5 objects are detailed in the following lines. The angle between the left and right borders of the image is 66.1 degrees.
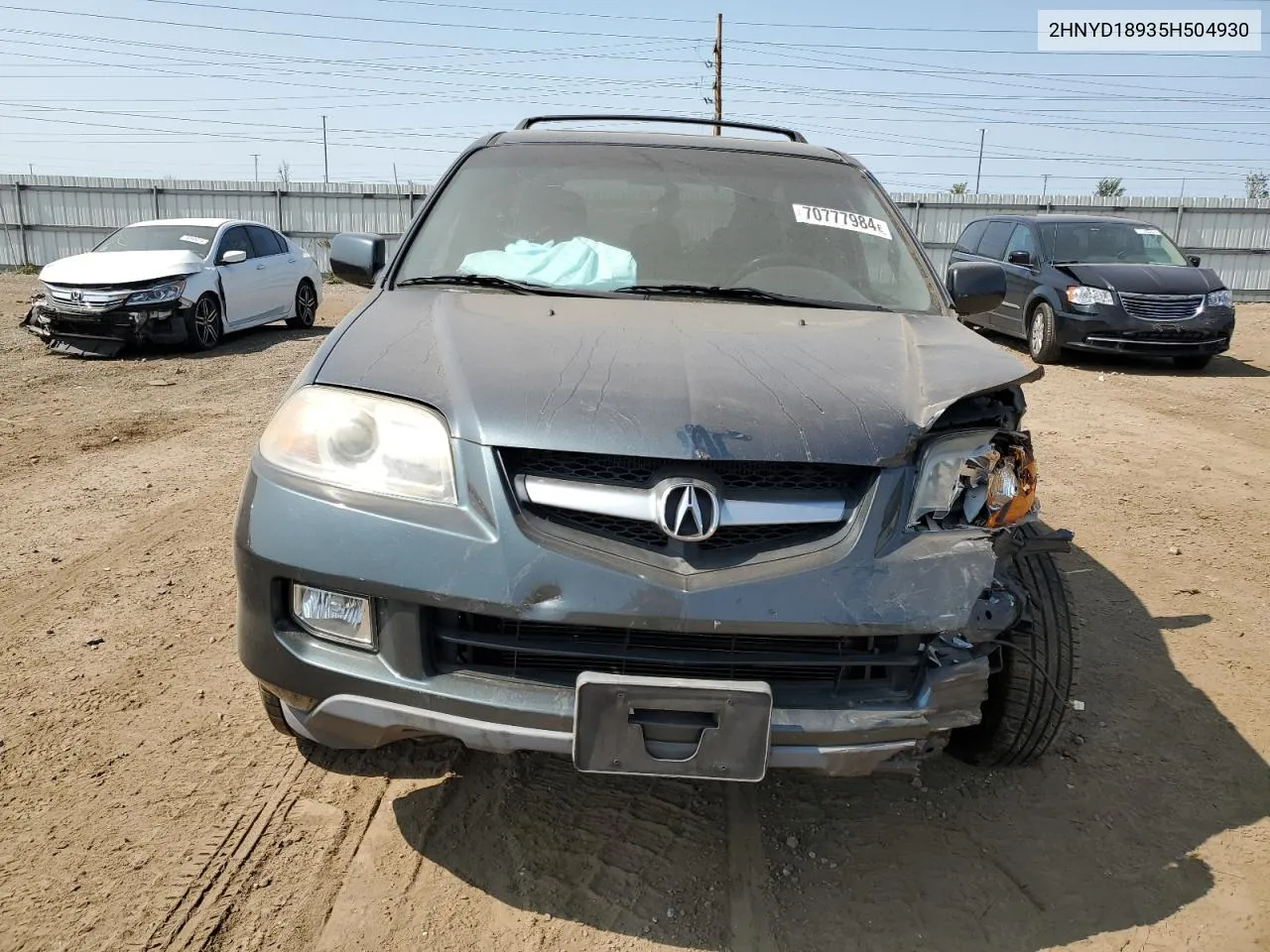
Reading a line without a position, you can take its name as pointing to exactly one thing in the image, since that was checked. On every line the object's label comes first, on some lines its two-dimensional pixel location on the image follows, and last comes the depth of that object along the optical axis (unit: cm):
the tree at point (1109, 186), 5899
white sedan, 970
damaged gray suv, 189
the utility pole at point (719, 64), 3275
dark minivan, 1016
